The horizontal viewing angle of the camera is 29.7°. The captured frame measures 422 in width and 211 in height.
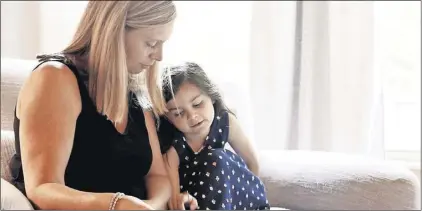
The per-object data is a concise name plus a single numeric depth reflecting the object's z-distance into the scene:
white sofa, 2.83
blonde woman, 2.36
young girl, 2.52
